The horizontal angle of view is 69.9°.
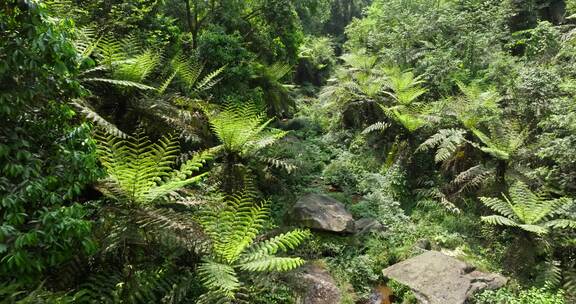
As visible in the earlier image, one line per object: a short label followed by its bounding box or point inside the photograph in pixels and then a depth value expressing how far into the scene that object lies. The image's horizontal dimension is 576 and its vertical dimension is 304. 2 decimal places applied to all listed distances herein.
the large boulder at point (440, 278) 4.04
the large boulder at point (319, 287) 3.95
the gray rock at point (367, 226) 5.36
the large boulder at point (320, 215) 5.13
